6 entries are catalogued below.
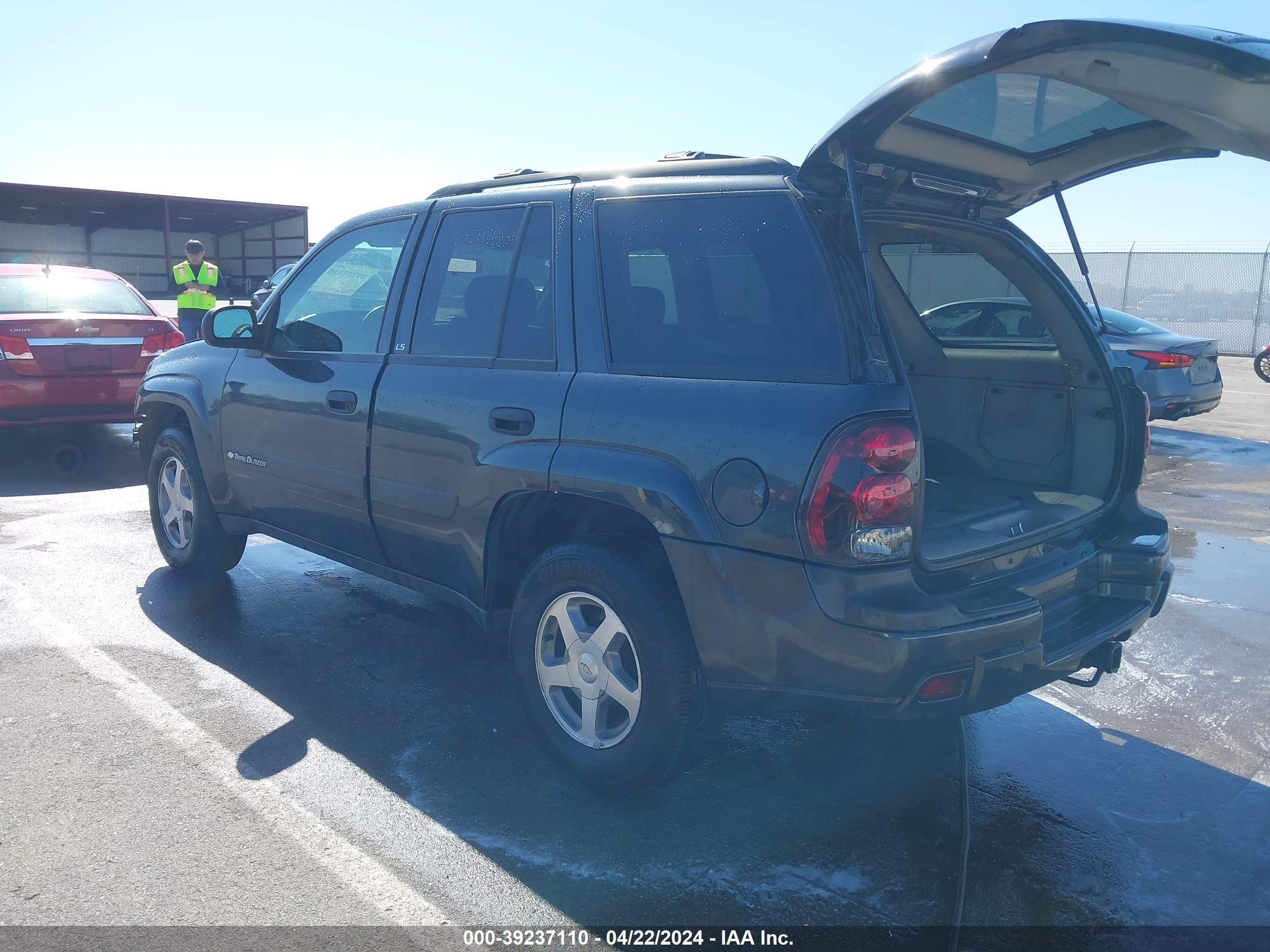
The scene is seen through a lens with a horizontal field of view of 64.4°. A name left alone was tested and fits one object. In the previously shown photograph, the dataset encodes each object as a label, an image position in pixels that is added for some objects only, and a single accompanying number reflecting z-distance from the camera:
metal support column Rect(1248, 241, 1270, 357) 23.55
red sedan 8.19
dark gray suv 2.75
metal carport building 28.33
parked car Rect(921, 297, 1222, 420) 10.76
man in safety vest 12.06
